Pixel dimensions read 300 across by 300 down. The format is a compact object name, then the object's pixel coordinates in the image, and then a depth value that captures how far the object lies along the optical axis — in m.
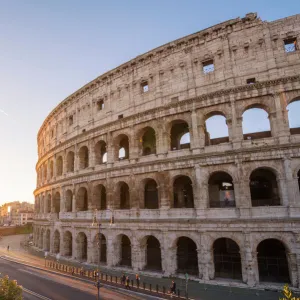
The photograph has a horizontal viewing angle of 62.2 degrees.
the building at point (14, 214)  126.19
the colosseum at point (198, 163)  18.64
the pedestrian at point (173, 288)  16.67
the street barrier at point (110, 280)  17.17
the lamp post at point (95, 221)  25.50
